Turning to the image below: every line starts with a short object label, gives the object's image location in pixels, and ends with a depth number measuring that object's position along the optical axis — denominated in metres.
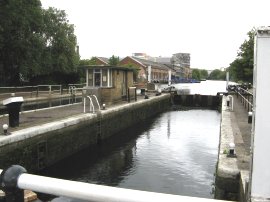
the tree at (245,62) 33.57
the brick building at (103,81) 22.66
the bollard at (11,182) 1.61
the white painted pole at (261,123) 2.78
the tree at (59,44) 39.00
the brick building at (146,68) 86.00
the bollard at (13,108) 12.27
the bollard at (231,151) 8.15
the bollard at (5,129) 10.59
